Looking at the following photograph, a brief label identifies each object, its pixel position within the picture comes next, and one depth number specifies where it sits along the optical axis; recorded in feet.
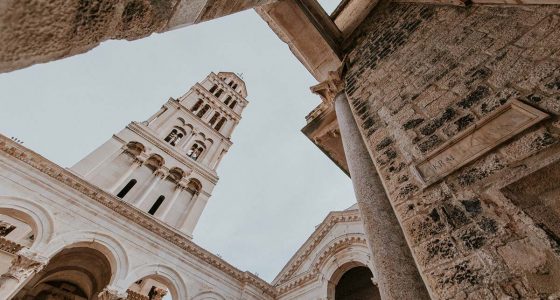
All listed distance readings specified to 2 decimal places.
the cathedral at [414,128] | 4.84
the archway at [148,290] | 50.73
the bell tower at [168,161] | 51.80
